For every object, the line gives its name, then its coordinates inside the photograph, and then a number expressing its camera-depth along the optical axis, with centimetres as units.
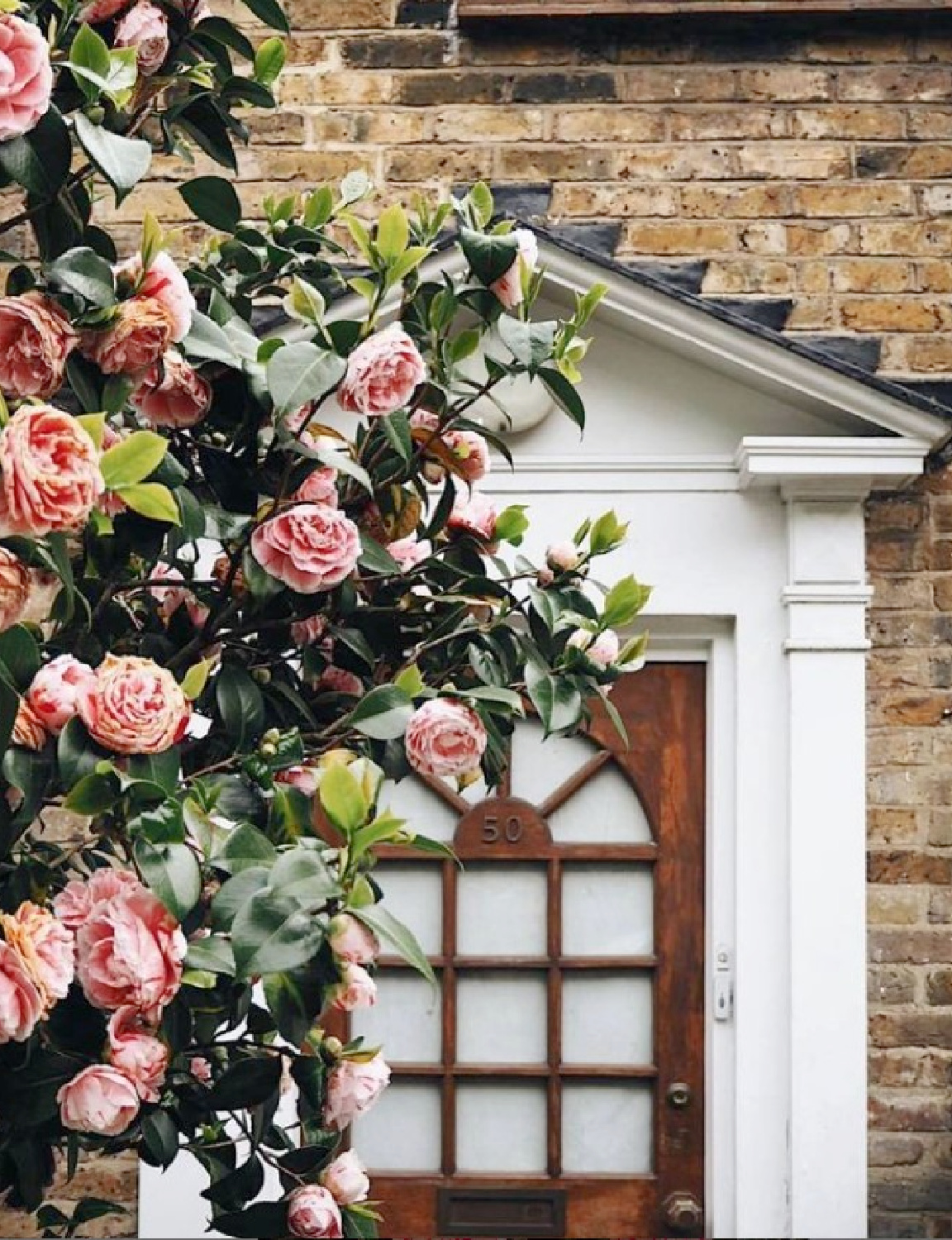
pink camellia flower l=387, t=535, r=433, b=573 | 242
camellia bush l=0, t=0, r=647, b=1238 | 176
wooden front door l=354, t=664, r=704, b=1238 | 439
